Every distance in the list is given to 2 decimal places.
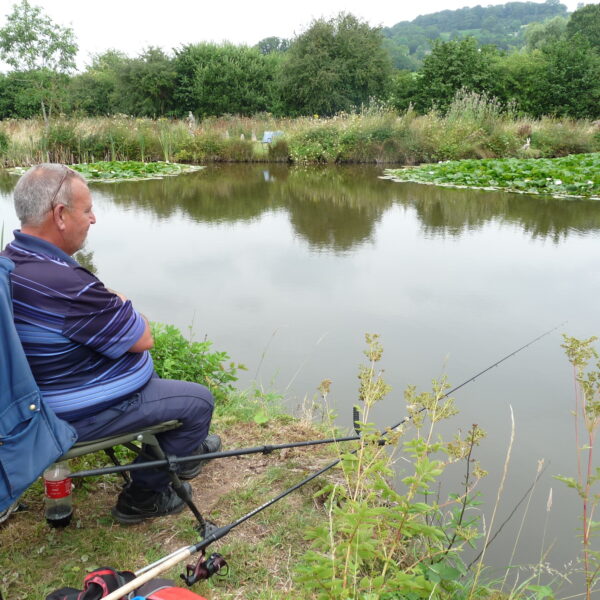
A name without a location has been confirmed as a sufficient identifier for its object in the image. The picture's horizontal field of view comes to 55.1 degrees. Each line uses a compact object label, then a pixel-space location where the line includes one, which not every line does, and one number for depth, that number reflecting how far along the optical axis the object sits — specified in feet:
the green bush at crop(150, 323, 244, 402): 10.08
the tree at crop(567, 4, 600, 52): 128.52
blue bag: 5.06
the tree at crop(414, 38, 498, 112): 76.48
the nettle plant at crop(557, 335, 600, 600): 5.26
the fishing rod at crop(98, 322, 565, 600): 4.11
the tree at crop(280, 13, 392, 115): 85.56
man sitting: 5.81
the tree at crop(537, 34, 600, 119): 74.49
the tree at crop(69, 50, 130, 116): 104.31
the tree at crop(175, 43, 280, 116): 91.86
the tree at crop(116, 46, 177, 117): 92.17
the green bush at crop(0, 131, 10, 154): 52.49
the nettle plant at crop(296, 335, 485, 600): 4.96
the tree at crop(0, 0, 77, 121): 73.67
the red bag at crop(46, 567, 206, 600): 4.46
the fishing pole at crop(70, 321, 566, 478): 5.89
